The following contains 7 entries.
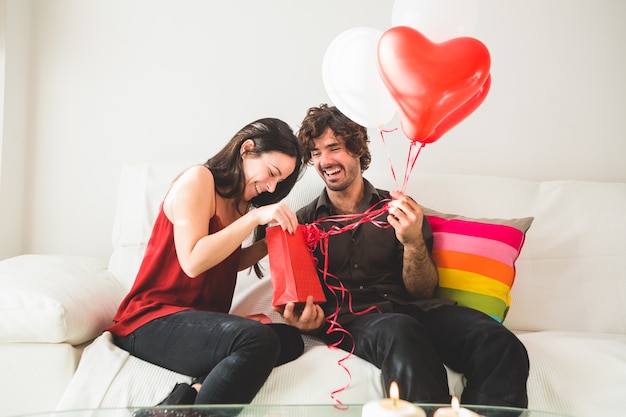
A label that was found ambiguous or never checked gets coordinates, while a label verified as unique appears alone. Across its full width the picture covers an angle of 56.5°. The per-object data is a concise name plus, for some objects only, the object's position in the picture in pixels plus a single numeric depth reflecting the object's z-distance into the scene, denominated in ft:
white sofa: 4.71
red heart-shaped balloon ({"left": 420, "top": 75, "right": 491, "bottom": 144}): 5.13
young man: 4.67
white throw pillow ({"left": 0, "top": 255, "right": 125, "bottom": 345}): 4.89
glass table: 3.34
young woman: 4.51
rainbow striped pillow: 5.92
